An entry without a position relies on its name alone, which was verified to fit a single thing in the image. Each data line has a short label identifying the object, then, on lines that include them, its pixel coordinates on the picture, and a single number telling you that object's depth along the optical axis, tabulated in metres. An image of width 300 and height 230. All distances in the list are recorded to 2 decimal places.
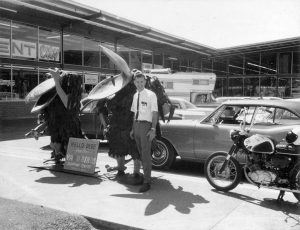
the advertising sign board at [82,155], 6.74
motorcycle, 5.02
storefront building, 18.28
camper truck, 18.81
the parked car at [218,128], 6.38
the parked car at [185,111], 9.34
